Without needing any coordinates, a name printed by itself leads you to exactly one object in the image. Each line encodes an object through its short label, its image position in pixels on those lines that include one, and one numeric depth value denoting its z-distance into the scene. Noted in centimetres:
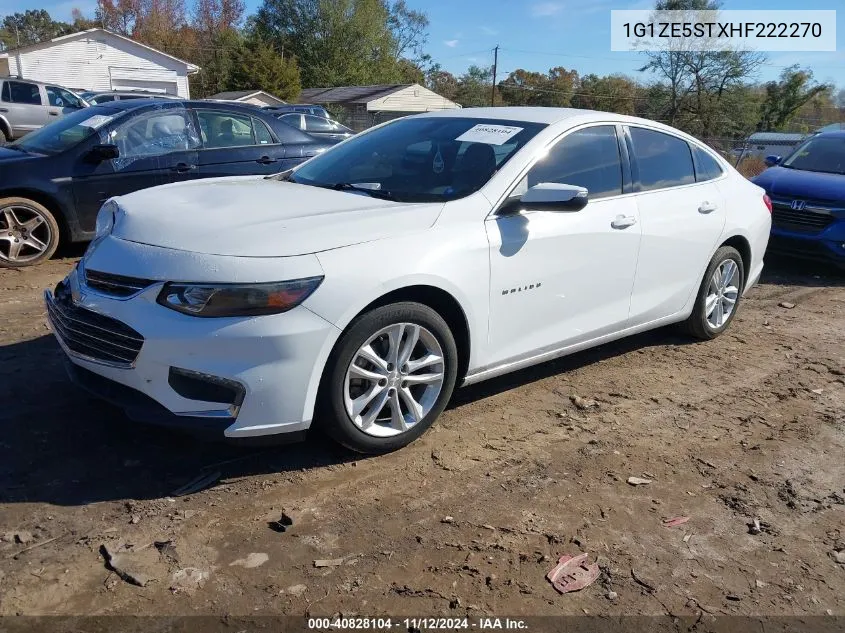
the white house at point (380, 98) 4681
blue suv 795
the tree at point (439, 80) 7538
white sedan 300
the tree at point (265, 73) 4719
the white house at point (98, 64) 3672
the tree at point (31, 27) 9194
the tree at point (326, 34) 6009
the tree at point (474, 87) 6362
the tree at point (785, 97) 3847
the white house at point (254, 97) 3894
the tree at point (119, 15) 6625
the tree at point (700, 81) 3784
